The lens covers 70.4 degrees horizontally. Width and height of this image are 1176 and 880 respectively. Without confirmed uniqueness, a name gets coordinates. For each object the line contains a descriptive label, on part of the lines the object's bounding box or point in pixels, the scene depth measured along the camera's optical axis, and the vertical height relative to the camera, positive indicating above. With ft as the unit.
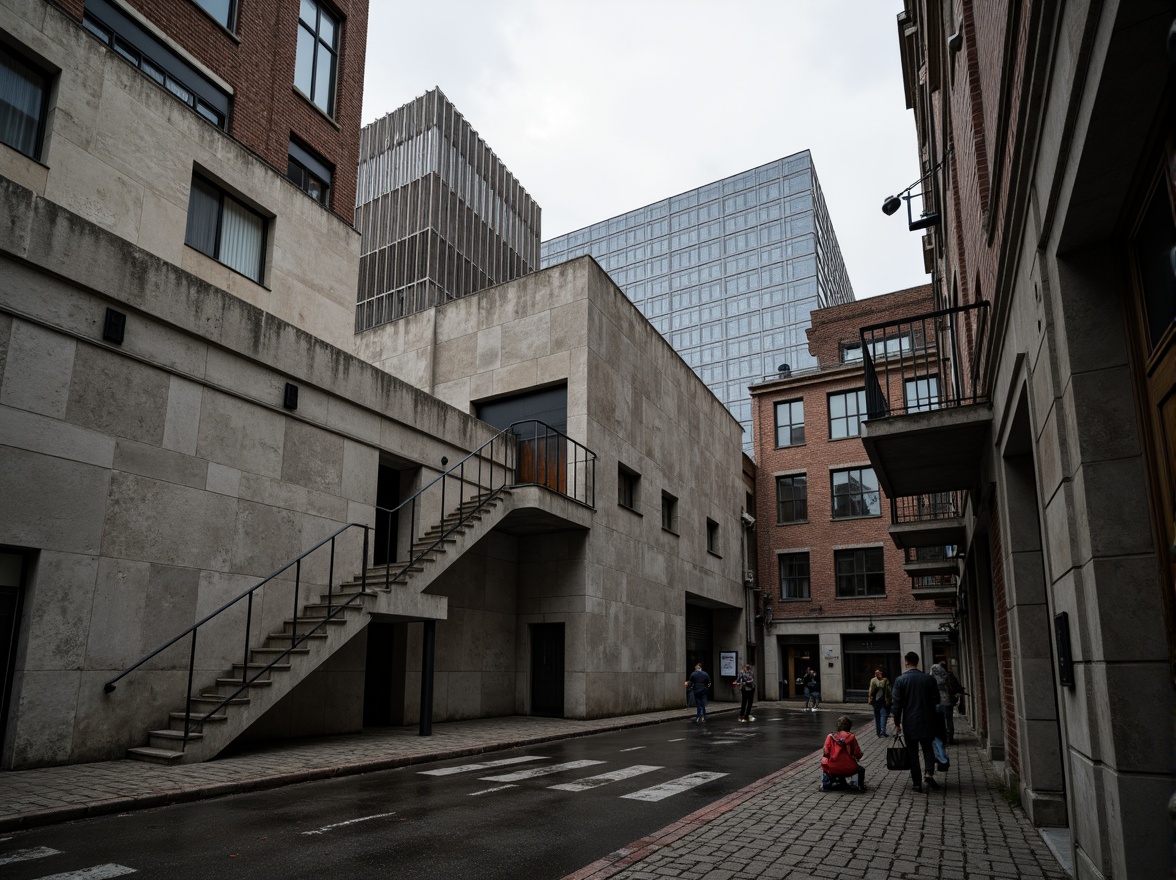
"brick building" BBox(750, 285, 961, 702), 120.06 +12.89
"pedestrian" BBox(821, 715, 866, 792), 33.63 -4.68
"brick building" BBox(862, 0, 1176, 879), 13.83 +5.03
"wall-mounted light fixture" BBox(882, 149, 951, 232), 56.20 +30.08
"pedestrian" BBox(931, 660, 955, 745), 60.18 -2.59
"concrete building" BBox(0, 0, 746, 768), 34.60 +11.00
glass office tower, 295.28 +137.87
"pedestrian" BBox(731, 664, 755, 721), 75.56 -4.56
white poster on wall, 100.63 -2.60
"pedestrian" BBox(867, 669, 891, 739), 59.52 -3.91
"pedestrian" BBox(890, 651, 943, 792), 34.22 -2.94
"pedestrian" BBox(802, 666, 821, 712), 98.12 -5.55
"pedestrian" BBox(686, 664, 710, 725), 71.82 -3.95
